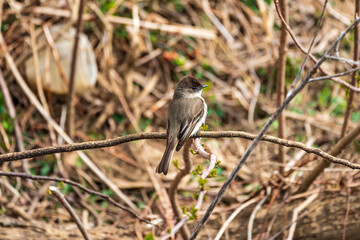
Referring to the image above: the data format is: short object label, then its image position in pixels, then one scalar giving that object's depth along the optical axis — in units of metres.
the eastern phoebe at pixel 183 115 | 7.63
